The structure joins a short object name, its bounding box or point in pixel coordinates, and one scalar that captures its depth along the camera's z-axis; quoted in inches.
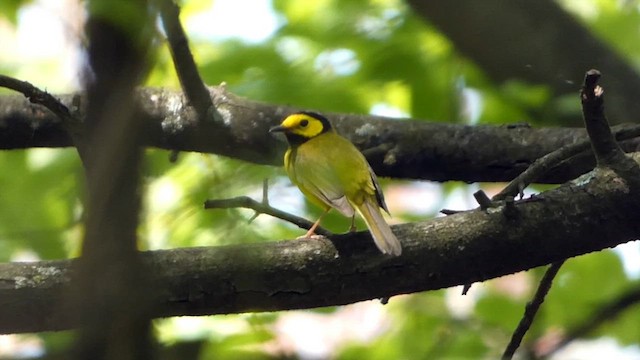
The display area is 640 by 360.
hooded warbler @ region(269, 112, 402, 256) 243.3
